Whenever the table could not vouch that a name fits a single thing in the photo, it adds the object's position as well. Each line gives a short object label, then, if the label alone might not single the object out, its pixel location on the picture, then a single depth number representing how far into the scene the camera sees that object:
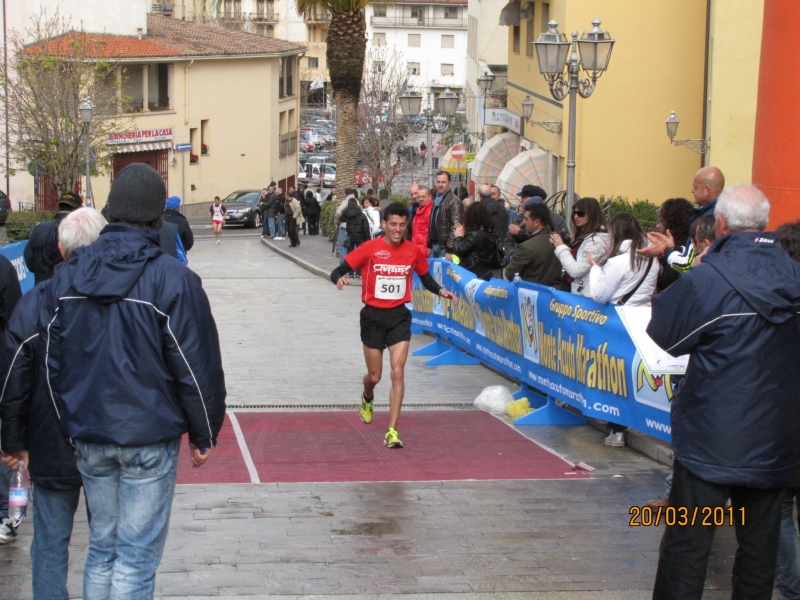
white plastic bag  9.80
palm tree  29.00
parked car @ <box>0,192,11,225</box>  37.22
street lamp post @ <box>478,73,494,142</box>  30.17
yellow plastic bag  9.59
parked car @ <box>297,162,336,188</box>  68.00
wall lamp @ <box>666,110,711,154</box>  24.82
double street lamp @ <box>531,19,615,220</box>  14.73
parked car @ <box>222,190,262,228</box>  46.88
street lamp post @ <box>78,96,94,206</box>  30.53
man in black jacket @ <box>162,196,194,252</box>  13.55
